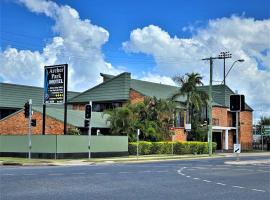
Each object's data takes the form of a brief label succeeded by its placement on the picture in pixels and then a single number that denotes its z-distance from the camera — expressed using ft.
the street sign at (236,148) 101.60
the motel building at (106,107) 171.12
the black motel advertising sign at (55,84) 135.74
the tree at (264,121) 354.78
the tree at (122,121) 159.12
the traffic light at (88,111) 120.47
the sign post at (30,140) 118.58
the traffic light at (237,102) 98.63
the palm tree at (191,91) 188.03
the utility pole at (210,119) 165.46
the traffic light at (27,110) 120.37
